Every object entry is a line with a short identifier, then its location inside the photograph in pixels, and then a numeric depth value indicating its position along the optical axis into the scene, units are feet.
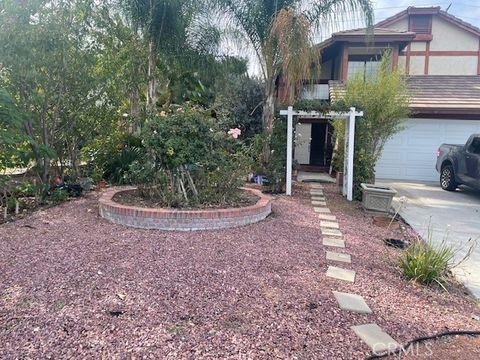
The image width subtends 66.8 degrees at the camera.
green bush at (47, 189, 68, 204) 22.89
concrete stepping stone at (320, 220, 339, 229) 19.12
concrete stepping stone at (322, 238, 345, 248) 15.83
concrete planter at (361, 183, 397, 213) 23.15
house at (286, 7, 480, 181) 40.63
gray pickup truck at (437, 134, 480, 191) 29.48
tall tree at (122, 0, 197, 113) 30.01
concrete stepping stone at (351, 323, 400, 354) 8.12
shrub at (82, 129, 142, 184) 29.32
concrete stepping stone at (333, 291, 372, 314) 9.84
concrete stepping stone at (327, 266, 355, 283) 12.06
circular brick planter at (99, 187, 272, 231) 16.53
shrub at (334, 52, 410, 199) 28.35
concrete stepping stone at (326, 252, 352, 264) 13.89
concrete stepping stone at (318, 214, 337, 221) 20.96
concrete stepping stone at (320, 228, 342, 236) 17.61
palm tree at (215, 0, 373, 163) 25.64
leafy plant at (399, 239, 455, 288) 12.07
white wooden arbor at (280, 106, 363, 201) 27.53
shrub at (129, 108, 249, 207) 18.11
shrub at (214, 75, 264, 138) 43.01
